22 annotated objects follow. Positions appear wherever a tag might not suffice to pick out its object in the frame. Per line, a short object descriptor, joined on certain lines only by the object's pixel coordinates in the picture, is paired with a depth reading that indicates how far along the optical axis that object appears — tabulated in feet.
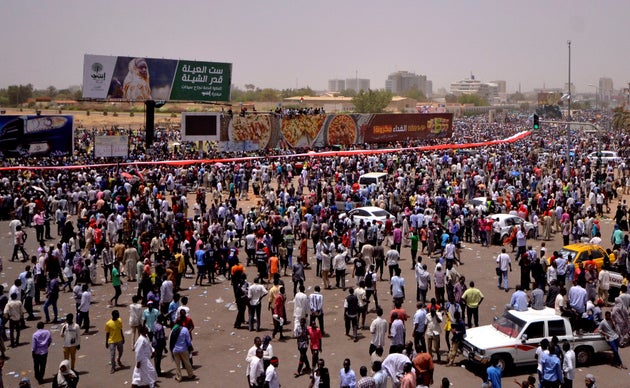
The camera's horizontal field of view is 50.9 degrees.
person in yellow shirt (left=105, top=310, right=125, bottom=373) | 40.55
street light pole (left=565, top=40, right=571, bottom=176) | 120.73
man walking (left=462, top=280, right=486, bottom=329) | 47.37
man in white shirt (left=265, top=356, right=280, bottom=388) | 34.09
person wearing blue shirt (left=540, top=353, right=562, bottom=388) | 35.94
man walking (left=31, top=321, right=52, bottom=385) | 39.06
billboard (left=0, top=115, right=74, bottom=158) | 131.85
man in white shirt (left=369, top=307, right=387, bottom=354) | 40.52
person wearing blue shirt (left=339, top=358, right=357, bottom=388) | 33.14
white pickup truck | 40.47
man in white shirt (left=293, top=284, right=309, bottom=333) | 44.37
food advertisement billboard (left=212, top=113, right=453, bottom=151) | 153.69
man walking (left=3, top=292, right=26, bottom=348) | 45.19
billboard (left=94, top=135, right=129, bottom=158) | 130.31
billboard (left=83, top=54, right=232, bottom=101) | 146.72
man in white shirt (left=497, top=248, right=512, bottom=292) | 58.36
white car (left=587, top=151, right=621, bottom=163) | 146.41
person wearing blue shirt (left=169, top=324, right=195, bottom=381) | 39.42
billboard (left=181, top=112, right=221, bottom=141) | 146.51
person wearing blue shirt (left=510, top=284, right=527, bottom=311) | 43.65
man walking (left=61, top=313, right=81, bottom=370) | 39.52
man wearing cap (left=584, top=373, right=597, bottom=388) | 31.76
